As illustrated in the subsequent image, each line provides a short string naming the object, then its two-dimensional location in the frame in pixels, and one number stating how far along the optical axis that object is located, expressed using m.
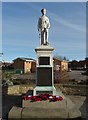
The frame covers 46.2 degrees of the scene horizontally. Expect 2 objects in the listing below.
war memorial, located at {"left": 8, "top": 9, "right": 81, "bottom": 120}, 3.58
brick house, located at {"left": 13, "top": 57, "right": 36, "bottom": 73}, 23.75
